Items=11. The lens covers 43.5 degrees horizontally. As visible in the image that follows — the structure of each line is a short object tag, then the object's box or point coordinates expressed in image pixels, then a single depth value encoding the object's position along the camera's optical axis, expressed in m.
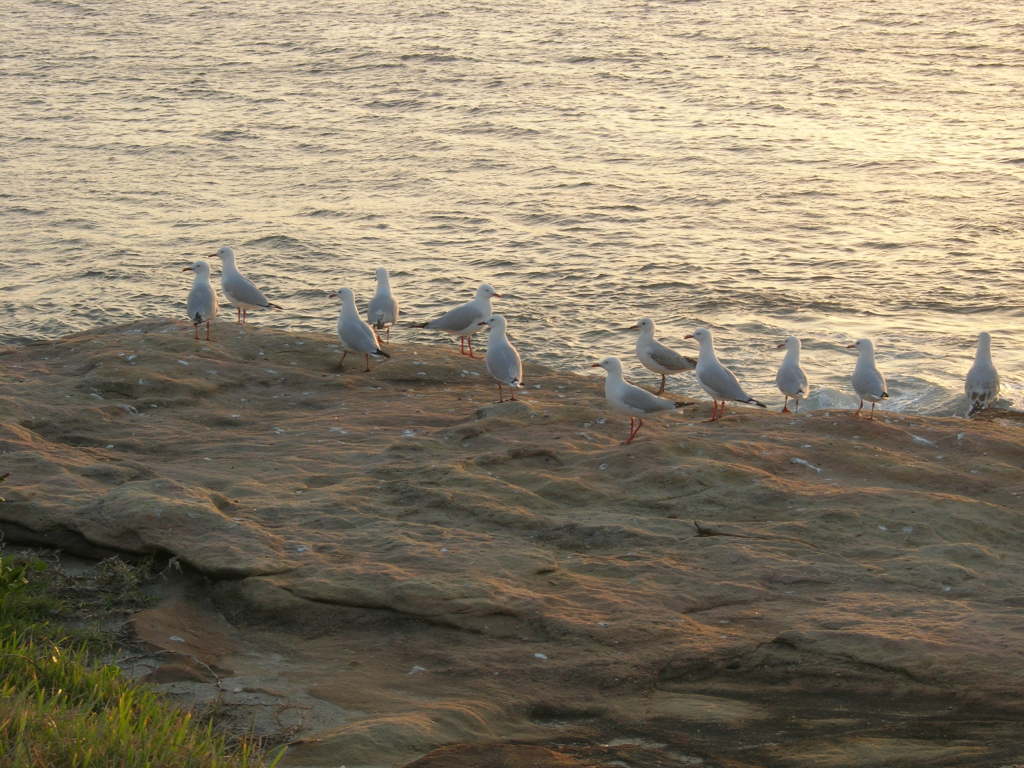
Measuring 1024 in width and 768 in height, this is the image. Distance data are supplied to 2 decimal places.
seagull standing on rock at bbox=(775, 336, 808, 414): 12.83
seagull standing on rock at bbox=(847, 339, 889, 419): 12.27
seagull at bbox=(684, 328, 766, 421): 11.95
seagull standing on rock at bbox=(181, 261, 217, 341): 13.22
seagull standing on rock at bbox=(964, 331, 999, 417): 13.73
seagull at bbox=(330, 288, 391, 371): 12.62
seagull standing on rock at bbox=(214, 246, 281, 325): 14.73
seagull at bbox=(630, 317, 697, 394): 13.12
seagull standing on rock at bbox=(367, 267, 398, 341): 14.52
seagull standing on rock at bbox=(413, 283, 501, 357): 14.21
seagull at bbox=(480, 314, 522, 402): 12.04
